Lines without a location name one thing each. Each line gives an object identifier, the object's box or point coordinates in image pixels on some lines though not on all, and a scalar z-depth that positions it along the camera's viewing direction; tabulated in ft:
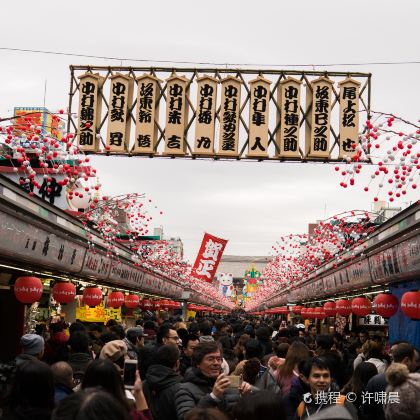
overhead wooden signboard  57.11
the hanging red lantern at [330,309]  82.29
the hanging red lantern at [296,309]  141.04
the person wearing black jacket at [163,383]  21.35
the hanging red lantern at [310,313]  103.02
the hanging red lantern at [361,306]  59.47
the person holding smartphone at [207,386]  18.47
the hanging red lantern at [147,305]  119.40
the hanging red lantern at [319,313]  97.60
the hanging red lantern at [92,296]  62.54
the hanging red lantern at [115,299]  74.90
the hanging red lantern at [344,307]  70.03
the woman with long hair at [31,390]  16.39
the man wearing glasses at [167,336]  31.95
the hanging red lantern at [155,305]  126.72
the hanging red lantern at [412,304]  40.09
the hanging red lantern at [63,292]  53.62
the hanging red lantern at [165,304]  134.89
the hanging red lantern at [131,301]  85.76
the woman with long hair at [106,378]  16.62
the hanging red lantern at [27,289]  43.19
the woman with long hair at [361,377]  27.43
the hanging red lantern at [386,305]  49.90
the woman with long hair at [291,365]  27.81
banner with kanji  166.50
